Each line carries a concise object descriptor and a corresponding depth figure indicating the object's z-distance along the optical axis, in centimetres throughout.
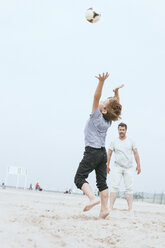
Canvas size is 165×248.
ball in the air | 691
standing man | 711
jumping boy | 478
